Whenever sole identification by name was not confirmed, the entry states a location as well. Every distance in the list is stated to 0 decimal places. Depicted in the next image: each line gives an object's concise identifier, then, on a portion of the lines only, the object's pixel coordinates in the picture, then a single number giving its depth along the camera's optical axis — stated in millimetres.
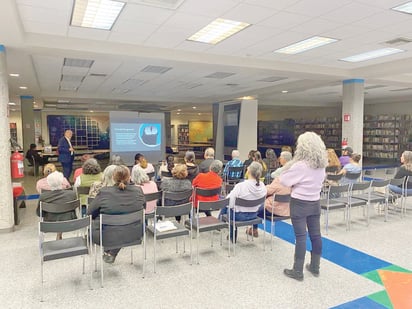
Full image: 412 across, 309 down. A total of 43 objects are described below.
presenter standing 7949
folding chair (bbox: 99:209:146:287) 3029
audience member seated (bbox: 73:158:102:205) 4520
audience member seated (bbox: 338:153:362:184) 6120
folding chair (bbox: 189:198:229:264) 3627
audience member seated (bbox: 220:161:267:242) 3875
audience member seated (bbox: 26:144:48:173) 11047
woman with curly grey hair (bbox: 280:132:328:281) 3113
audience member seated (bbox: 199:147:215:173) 6059
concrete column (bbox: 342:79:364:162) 8273
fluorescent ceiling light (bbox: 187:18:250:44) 4535
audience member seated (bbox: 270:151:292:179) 5070
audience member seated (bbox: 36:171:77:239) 3736
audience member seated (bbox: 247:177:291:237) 4098
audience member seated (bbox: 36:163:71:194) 4280
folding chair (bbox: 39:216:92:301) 2822
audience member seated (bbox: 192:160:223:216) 4527
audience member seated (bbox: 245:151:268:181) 6455
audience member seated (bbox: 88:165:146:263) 3101
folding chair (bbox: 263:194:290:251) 4031
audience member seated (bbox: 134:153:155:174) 6012
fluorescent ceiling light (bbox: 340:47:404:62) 6102
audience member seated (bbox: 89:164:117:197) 3455
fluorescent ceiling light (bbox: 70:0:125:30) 3805
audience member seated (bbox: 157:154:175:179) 6416
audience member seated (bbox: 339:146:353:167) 7102
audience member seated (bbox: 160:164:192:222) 4422
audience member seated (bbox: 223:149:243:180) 6973
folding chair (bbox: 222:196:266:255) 3756
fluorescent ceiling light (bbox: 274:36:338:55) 5352
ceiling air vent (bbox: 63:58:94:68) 6688
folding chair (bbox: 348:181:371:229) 4802
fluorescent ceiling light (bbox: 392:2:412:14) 3873
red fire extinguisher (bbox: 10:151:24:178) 5250
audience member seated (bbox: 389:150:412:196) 5543
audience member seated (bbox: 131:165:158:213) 4215
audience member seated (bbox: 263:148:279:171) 8250
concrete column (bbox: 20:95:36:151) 12121
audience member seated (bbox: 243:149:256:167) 7055
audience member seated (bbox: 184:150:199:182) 5432
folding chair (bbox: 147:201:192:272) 3408
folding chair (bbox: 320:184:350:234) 4578
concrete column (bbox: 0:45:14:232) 4699
